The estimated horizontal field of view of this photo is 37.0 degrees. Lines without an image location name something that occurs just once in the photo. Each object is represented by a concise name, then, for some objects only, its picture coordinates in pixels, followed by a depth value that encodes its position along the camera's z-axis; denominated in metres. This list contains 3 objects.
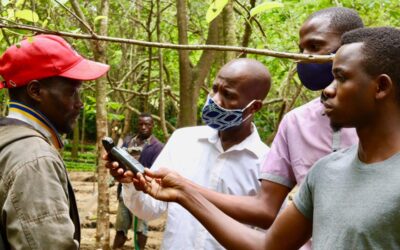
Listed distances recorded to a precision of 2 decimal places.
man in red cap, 2.16
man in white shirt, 3.00
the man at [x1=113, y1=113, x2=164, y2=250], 8.45
